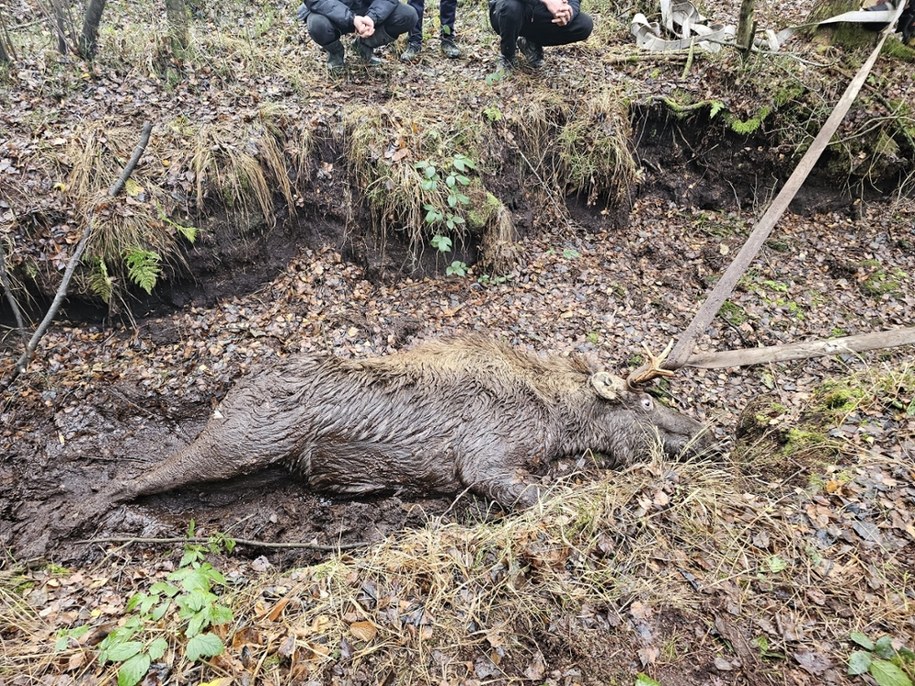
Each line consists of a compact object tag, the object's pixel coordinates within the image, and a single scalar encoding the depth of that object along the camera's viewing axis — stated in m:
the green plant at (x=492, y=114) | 5.73
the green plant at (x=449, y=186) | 5.23
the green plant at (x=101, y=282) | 4.53
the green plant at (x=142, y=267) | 4.50
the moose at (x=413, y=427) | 3.98
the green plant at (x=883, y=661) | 2.14
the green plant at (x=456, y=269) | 5.56
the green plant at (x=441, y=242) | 5.26
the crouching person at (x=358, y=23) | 5.77
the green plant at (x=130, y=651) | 2.30
